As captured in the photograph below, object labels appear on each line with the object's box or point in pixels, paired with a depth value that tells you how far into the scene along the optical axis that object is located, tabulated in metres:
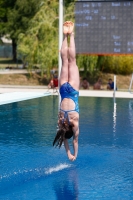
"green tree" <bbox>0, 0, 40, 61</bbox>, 43.41
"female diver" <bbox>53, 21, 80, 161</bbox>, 8.29
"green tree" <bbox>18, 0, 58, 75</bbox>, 27.27
